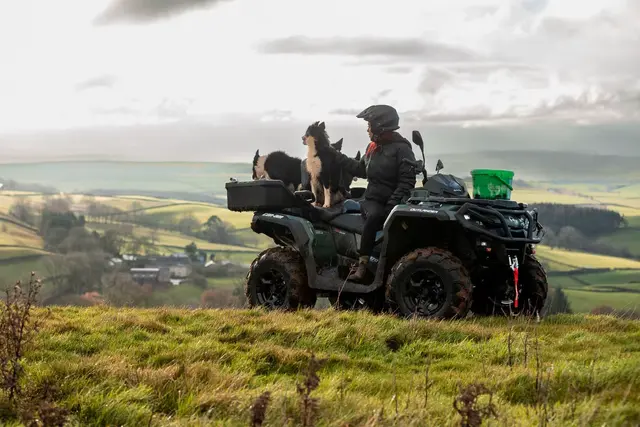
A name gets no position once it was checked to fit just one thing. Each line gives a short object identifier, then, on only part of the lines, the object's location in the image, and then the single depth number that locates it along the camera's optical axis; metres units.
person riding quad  12.27
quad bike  11.44
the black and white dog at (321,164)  13.16
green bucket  11.83
